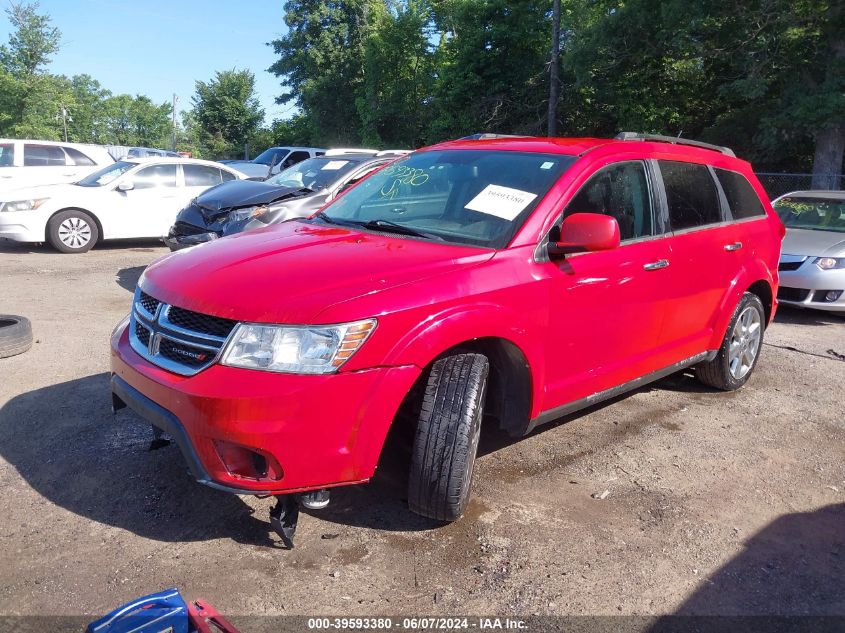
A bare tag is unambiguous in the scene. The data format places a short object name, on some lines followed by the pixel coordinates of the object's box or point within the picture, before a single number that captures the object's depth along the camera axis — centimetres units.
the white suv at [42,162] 1463
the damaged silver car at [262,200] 822
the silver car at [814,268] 786
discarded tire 558
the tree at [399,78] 3503
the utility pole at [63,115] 5535
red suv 285
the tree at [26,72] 4194
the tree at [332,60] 4147
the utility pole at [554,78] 2245
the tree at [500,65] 2698
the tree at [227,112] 5222
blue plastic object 231
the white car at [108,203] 1074
